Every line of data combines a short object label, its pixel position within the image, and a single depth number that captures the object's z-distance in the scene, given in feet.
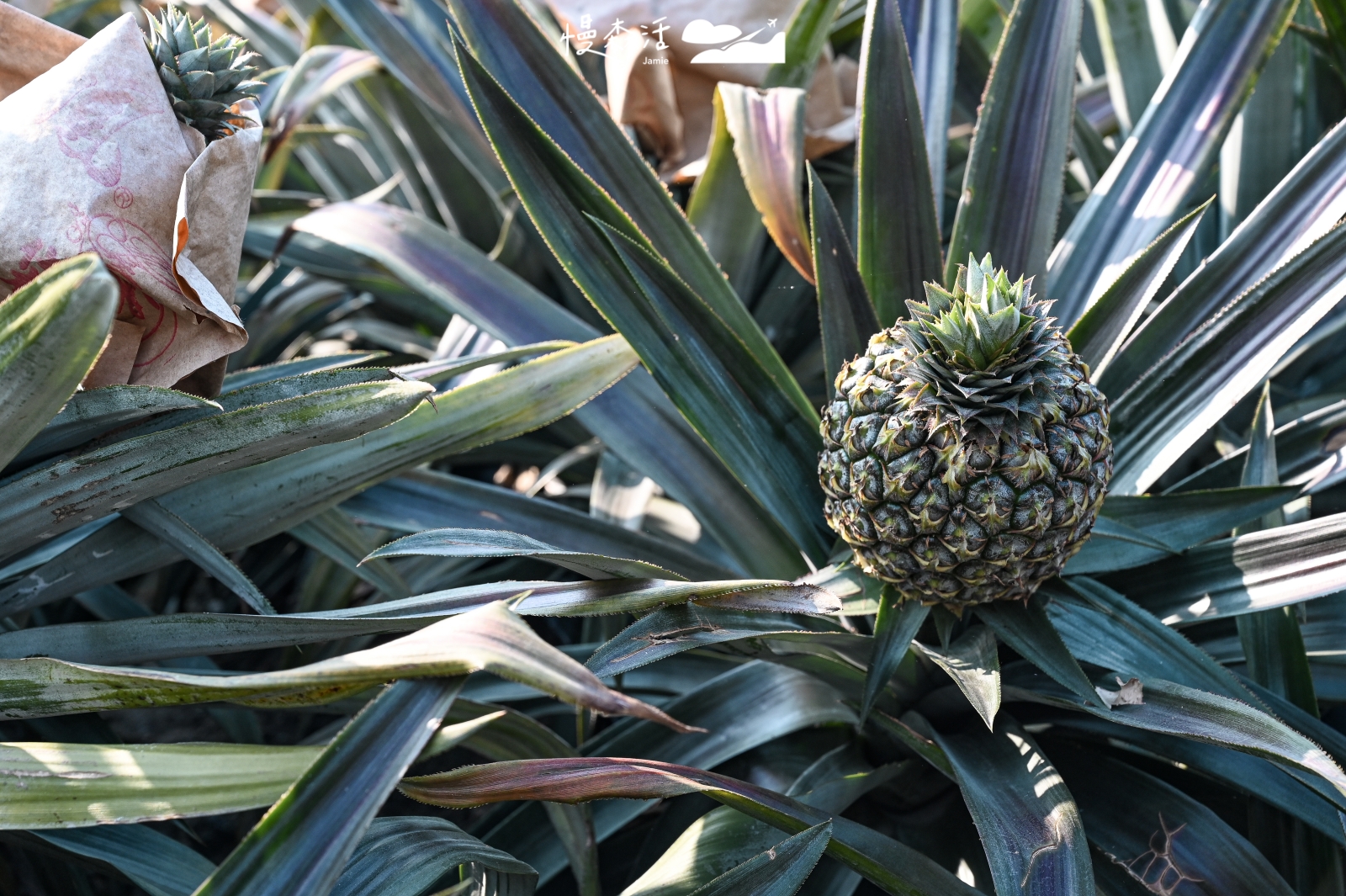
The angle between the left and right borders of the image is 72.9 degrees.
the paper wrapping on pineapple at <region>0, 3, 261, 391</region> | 2.54
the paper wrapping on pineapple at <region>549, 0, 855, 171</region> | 4.58
